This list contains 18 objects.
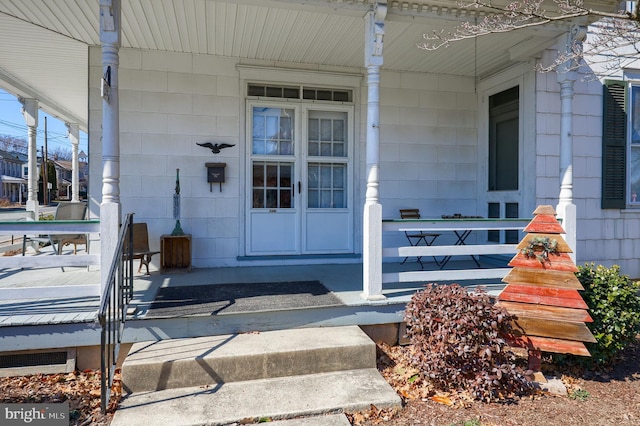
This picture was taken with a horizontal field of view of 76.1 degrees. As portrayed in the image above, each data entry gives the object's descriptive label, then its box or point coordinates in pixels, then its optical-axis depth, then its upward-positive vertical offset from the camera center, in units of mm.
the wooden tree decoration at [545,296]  3098 -683
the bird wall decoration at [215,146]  5152 +774
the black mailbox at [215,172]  5125 +437
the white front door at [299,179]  5402 +385
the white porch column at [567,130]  4219 +856
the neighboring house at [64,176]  44897 +3618
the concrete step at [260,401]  2498 -1267
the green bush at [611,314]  3172 -813
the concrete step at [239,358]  2805 -1080
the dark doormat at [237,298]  3332 -820
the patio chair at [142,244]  4555 -434
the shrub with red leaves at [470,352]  2859 -1020
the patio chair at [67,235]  4660 -331
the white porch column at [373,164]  3668 +408
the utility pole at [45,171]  18244 +1531
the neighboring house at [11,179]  44681 +2898
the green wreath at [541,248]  3225 -308
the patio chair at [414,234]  5466 -341
